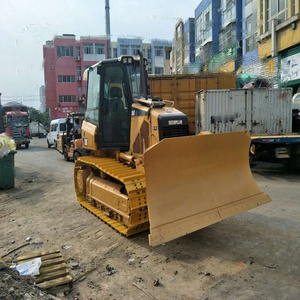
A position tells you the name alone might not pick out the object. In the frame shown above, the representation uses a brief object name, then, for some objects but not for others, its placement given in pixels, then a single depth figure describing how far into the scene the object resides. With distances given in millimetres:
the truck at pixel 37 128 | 46088
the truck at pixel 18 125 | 23578
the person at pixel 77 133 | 14215
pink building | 43781
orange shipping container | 12547
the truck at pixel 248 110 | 10625
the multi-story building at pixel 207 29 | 27641
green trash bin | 8531
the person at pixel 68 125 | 14069
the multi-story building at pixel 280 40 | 16134
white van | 20094
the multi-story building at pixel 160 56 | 49406
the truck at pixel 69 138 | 14091
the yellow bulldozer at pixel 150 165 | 3979
